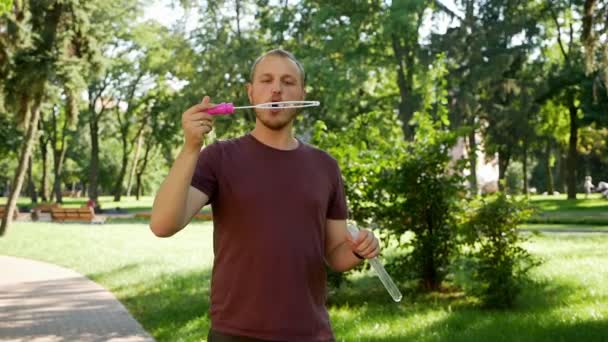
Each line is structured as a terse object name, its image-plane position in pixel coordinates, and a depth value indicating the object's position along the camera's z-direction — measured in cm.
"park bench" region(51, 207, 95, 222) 3117
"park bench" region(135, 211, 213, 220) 3316
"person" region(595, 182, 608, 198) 3912
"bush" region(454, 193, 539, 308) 809
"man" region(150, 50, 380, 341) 255
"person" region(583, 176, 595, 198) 4419
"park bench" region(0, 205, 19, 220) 3283
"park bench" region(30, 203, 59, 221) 3322
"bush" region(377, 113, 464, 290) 912
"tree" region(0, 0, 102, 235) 1955
